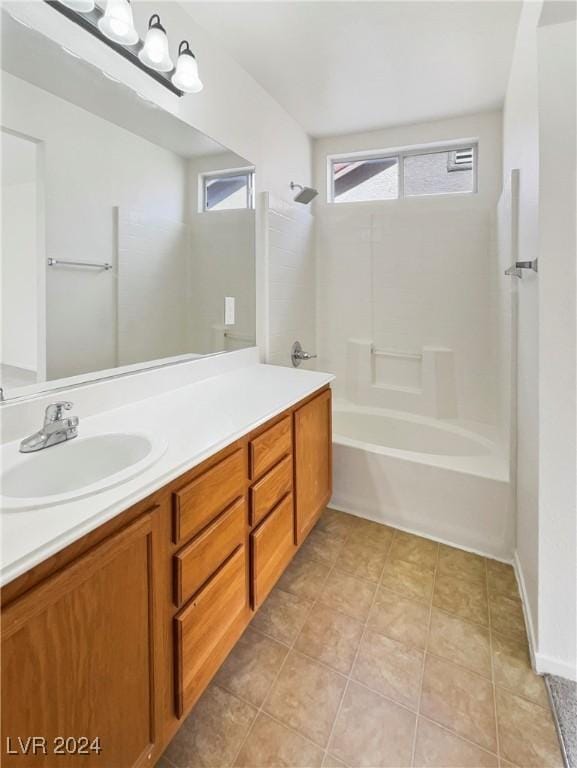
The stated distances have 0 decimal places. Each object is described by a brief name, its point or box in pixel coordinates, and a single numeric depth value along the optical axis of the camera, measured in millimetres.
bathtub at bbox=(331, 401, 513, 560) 1926
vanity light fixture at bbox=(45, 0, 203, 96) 1189
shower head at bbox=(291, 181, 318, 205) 2613
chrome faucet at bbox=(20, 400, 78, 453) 982
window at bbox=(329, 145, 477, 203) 2754
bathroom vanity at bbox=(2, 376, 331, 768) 637
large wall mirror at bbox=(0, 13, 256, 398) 1101
